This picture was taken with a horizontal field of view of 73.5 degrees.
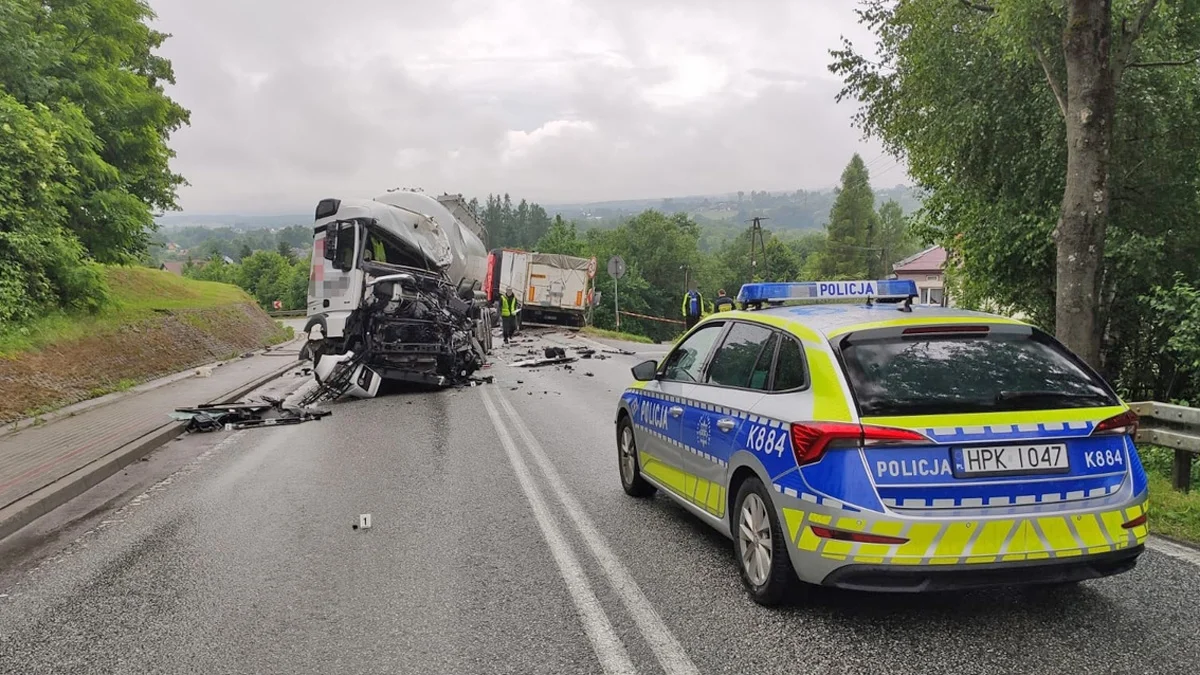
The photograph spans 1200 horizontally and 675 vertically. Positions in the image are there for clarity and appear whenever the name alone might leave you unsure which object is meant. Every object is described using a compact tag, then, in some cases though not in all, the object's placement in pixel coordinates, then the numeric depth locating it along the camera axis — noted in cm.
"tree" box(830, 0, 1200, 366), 751
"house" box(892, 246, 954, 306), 5619
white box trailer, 3341
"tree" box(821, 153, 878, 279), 9994
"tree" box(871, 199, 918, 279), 10275
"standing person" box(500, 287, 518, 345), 2808
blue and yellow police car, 352
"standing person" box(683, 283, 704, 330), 2353
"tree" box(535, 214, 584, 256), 9962
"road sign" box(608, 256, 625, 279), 2994
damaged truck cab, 1347
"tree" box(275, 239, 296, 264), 14920
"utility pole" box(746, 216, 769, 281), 7614
